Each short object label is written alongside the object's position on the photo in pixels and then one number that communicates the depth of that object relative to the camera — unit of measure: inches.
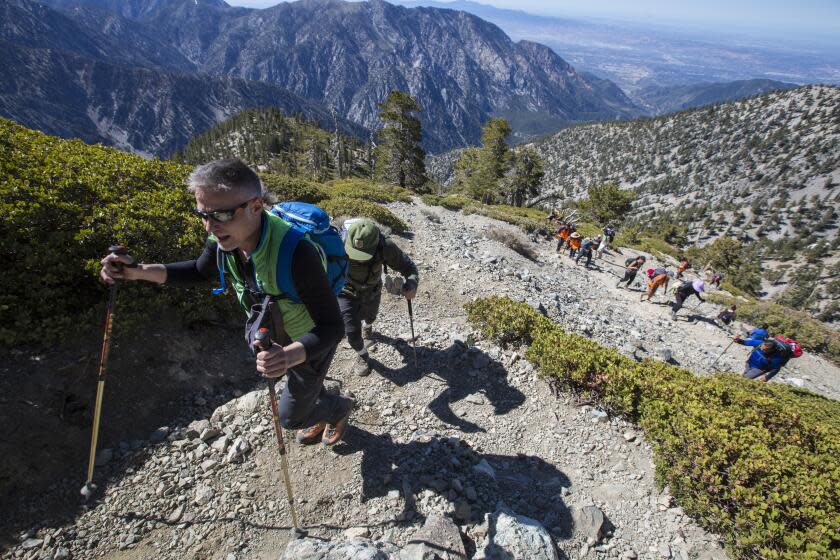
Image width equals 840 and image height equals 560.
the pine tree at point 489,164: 1869.8
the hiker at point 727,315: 657.0
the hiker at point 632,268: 704.4
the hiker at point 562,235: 856.9
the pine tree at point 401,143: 1530.5
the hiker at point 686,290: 580.1
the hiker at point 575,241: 830.5
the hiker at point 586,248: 789.6
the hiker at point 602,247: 916.0
